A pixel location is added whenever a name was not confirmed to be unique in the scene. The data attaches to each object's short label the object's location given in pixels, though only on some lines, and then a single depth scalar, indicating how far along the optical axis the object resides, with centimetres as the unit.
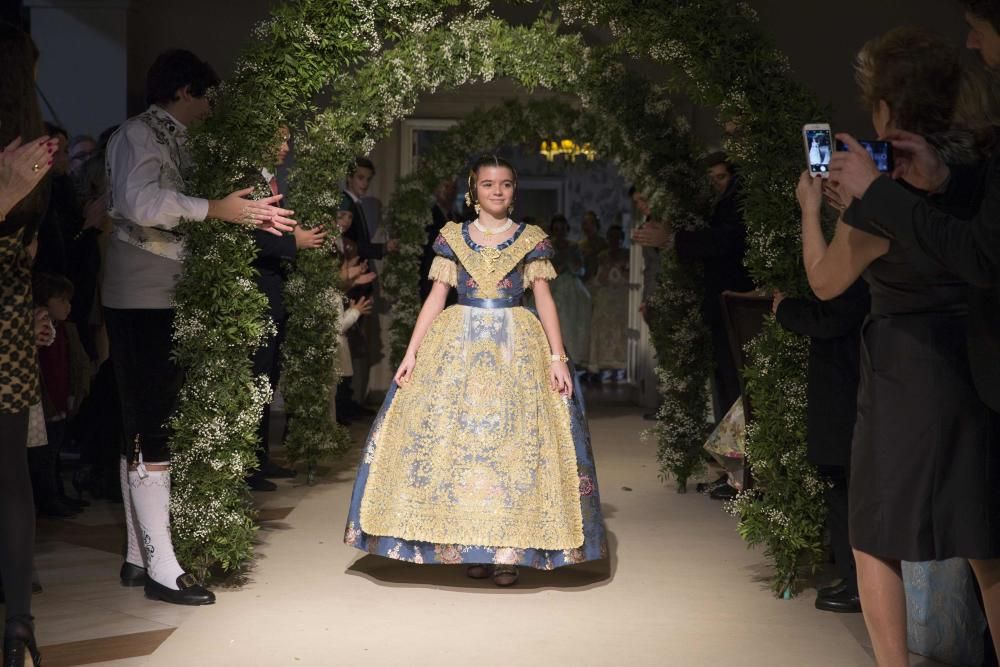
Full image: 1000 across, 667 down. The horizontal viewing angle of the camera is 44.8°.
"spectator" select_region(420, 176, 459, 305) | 917
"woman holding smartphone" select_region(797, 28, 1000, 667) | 266
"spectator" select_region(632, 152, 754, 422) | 572
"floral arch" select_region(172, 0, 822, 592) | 409
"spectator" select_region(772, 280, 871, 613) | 382
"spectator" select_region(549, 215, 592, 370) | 1125
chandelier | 1176
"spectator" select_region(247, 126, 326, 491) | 567
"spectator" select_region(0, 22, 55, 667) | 296
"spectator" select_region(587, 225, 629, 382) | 1173
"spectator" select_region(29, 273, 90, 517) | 473
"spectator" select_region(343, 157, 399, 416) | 790
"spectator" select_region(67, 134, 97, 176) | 642
